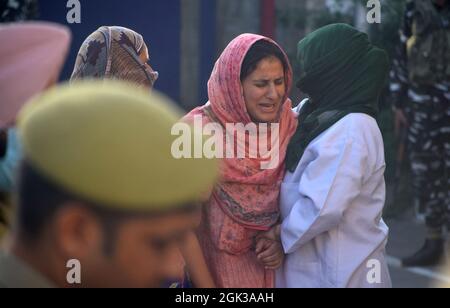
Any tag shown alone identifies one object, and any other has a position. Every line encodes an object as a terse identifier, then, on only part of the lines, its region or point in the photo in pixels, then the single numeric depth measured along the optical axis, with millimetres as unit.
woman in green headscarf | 6207
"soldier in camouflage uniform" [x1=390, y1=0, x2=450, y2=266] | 12102
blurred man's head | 2811
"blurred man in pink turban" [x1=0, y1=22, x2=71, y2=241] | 4863
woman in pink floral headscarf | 6555
